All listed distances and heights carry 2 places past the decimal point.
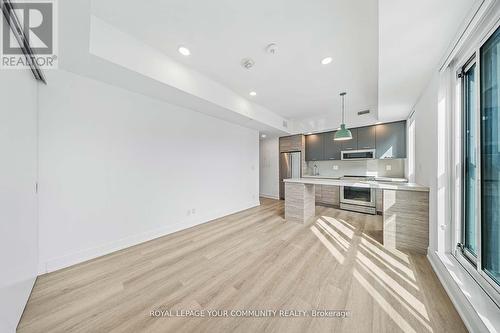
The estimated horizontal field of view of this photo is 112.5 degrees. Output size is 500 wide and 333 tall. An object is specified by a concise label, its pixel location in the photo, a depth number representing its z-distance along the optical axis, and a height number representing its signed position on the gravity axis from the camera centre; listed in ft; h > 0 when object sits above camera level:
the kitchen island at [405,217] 7.55 -2.39
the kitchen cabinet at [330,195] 15.72 -2.76
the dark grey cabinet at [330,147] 16.36 +1.93
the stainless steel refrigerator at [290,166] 18.69 +0.04
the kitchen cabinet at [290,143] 18.43 +2.65
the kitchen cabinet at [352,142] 15.39 +2.24
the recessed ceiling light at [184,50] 7.08 +5.02
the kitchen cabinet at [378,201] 13.52 -2.85
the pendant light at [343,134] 10.55 +2.04
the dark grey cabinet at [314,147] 17.49 +2.07
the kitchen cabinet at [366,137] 14.62 +2.58
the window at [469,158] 5.06 +0.24
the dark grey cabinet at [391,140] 13.44 +2.18
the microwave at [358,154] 14.52 +1.08
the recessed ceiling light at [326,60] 7.71 +5.00
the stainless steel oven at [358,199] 13.76 -2.80
